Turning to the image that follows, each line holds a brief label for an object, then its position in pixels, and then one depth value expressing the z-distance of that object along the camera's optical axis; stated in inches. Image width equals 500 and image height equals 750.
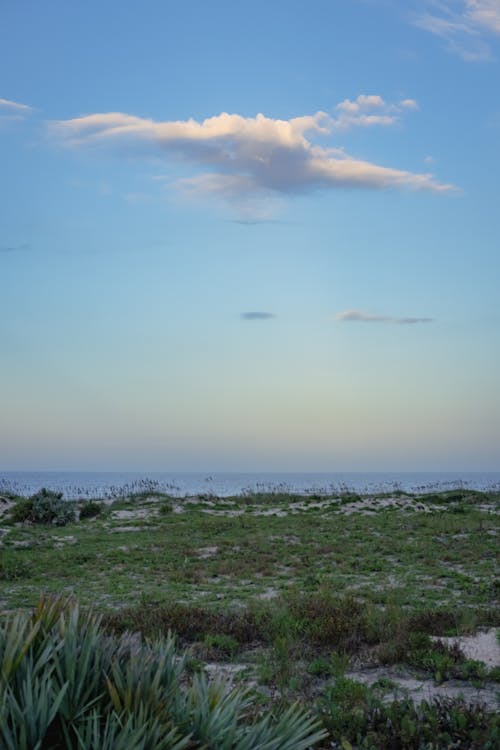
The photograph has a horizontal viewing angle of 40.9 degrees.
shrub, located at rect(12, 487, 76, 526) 1046.4
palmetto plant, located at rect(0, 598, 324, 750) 129.3
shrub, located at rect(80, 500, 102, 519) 1122.7
